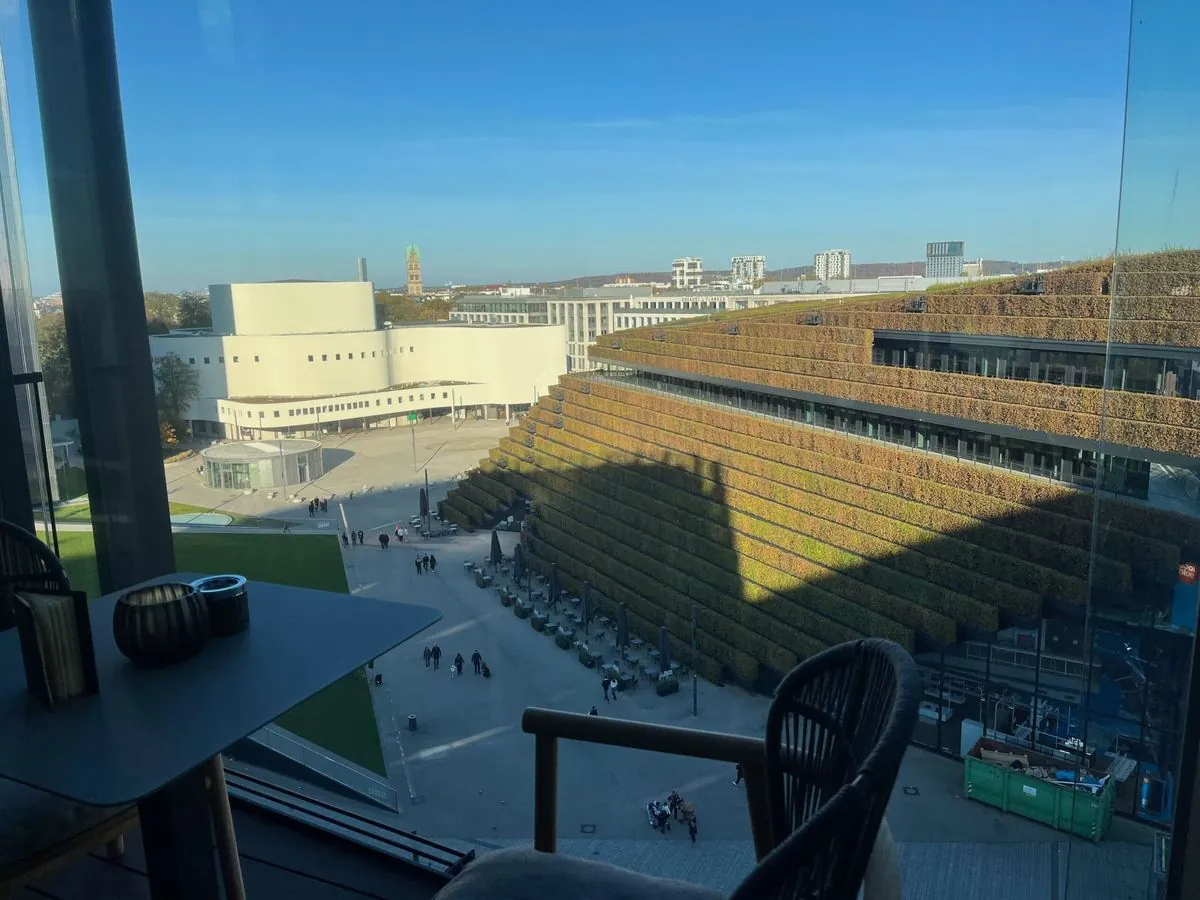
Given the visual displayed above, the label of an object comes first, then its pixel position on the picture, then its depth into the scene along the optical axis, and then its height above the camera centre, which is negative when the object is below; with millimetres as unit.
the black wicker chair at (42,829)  950 -596
